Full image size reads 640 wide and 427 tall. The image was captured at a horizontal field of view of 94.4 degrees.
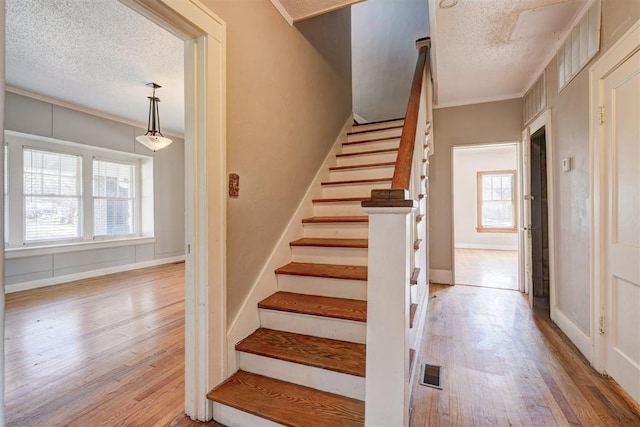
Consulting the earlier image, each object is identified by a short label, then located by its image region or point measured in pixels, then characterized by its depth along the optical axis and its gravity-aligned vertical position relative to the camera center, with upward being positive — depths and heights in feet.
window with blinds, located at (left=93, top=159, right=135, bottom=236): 16.25 +0.90
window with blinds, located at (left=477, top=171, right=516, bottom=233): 25.31 +0.80
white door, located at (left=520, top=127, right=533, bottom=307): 10.76 +0.34
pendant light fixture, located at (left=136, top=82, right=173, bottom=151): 12.26 +3.13
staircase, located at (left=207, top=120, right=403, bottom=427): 4.69 -2.48
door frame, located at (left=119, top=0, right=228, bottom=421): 4.90 +0.06
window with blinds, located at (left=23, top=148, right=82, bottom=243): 13.55 +0.91
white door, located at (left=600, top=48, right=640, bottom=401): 5.36 -0.31
